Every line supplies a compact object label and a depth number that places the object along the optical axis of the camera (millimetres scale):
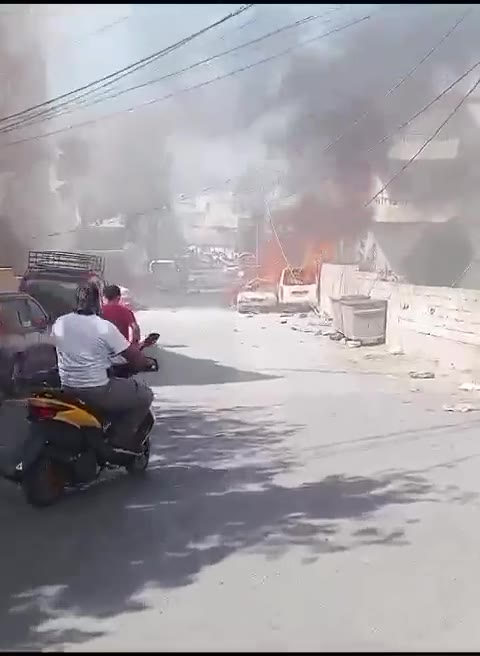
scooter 4184
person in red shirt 4742
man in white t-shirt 4301
